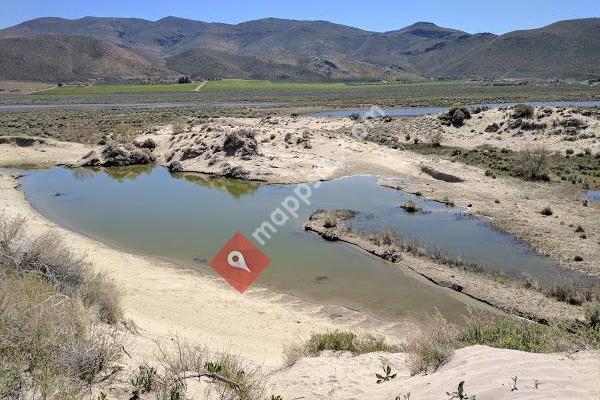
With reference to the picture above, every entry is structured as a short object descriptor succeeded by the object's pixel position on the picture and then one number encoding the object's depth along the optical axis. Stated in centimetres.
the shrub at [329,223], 1830
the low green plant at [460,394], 515
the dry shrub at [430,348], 673
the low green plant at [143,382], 559
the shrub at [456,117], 4541
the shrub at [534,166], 2606
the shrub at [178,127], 3890
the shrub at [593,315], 859
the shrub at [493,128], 4153
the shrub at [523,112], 4194
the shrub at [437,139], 3887
